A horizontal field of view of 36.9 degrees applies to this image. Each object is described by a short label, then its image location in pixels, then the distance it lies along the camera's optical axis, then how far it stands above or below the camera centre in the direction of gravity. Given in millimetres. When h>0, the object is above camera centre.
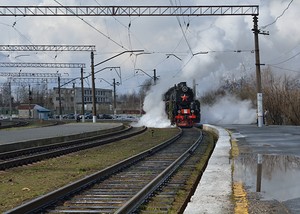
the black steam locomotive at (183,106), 41500 +324
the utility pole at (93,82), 51019 +3482
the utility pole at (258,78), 33656 +2254
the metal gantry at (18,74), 77188 +6952
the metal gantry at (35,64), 62953 +7102
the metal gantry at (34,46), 47703 +7215
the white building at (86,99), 134375 +4799
